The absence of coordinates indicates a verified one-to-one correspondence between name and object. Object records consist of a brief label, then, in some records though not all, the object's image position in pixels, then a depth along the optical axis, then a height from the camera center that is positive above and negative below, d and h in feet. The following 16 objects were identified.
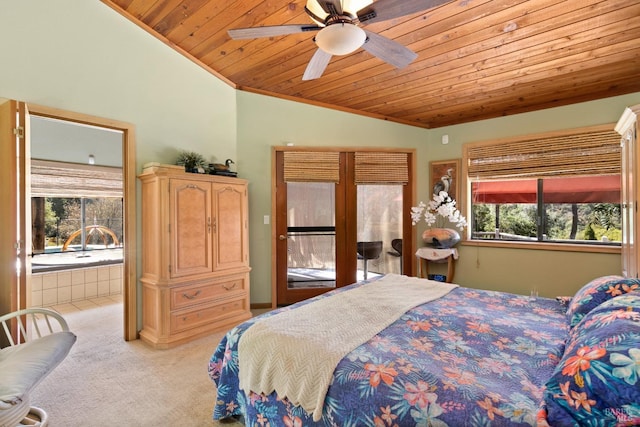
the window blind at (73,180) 15.31 +1.86
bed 3.02 -1.98
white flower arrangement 13.41 +0.02
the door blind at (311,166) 13.41 +2.01
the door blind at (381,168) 14.11 +2.04
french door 13.44 -0.66
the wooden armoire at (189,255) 9.37 -1.25
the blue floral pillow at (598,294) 5.36 -1.44
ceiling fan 5.37 +3.45
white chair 4.41 -2.36
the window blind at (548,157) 11.40 +2.15
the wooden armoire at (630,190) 7.76 +0.55
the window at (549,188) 11.60 +0.94
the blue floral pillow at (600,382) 2.79 -1.60
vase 13.69 -1.05
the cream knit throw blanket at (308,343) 4.27 -1.92
